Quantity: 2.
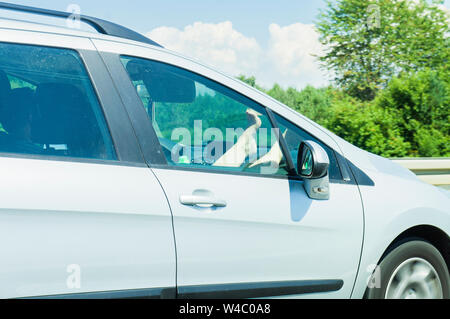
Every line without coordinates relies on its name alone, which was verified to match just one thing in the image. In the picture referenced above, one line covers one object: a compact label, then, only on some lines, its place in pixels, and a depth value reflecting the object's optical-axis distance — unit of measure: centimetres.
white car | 244
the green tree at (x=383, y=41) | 2512
